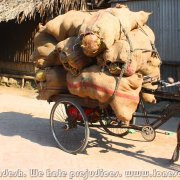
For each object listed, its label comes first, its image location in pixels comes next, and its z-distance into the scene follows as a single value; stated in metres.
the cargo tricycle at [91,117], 5.97
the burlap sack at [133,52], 5.61
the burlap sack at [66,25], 6.37
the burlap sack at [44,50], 6.66
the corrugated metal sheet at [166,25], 9.81
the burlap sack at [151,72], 6.28
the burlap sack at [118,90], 5.61
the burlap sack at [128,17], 5.95
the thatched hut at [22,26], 12.51
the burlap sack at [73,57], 6.01
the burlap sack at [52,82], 6.57
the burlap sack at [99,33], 5.64
